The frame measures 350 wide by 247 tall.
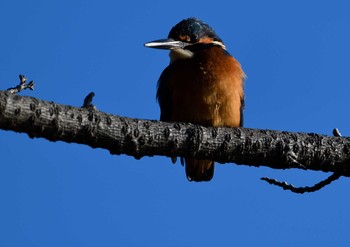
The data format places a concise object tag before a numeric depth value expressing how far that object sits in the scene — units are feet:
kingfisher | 34.24
